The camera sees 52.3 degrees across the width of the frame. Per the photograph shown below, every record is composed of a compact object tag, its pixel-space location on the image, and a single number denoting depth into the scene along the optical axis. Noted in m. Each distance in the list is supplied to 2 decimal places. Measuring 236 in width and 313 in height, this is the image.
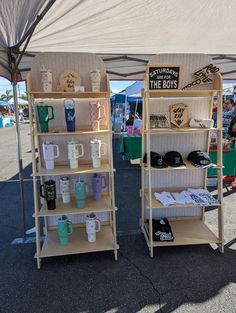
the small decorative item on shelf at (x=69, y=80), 2.13
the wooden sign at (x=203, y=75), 2.31
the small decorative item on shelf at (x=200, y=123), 2.29
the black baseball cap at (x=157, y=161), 2.32
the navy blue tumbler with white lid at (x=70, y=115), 2.10
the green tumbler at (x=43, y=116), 2.04
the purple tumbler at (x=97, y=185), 2.35
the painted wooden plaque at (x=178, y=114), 2.37
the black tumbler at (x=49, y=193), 2.17
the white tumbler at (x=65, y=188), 2.26
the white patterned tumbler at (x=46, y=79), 2.02
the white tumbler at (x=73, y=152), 2.15
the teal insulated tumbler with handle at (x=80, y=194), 2.19
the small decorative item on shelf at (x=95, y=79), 2.07
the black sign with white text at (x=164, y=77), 2.20
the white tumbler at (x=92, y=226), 2.31
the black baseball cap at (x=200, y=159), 2.33
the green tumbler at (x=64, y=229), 2.29
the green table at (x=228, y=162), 3.89
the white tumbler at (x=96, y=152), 2.17
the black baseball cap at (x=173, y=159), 2.35
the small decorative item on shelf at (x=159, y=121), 2.32
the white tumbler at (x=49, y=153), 2.13
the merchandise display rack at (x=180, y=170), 2.28
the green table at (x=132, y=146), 5.28
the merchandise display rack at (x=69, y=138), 2.12
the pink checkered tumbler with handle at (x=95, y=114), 2.13
